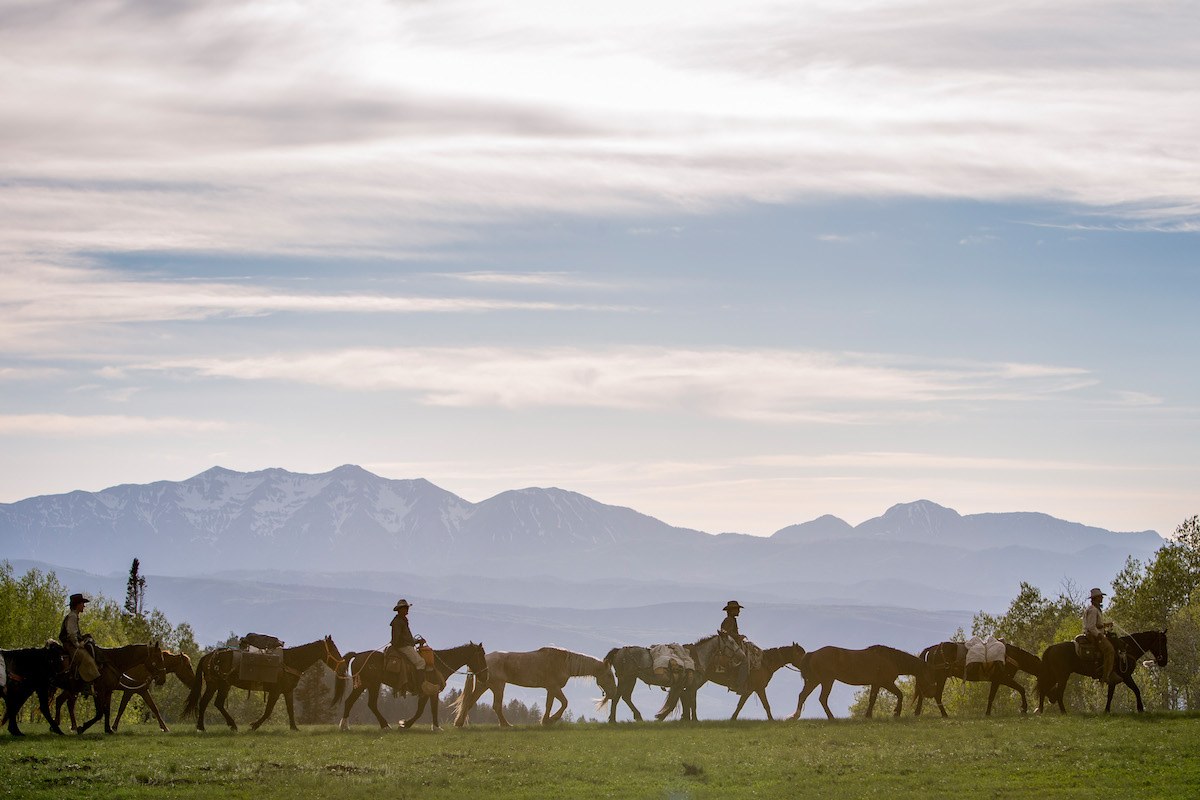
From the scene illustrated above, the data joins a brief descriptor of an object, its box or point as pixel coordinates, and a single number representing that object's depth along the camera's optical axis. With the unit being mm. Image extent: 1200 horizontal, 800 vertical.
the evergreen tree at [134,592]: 124025
